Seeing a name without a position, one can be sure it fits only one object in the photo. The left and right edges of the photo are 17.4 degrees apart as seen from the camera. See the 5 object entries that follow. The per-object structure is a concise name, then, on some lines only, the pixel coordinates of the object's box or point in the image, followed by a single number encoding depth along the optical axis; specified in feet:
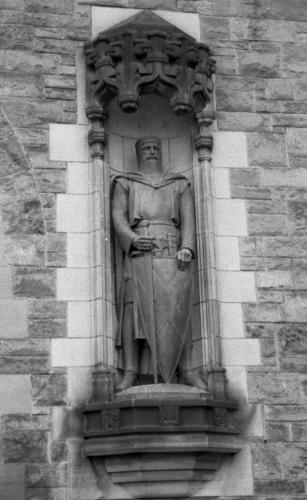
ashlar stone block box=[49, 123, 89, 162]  26.25
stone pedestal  23.43
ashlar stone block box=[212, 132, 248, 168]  27.02
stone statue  24.66
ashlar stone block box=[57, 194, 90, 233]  25.67
